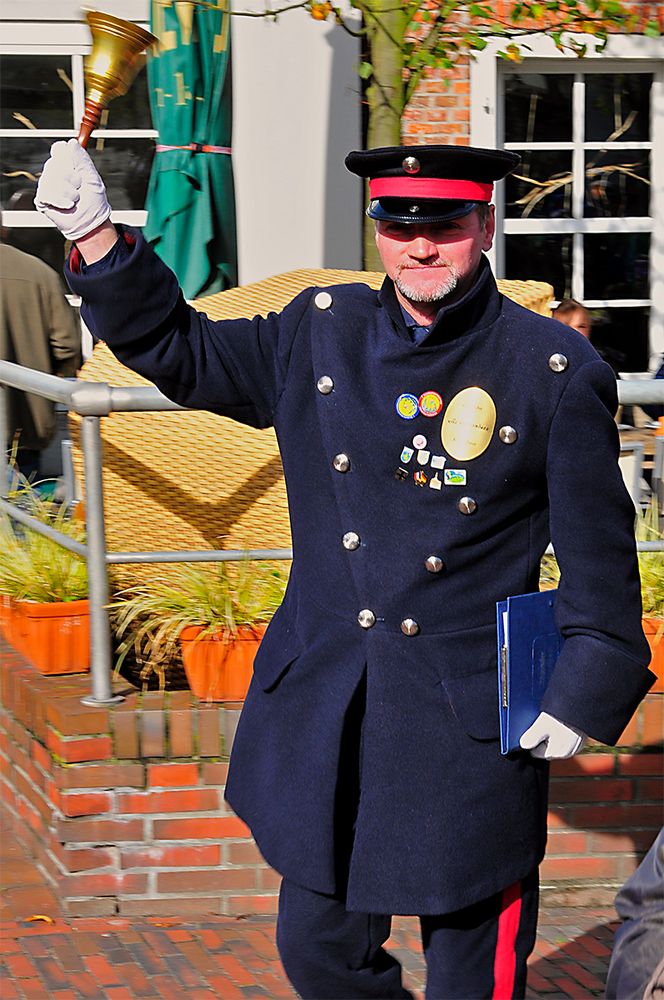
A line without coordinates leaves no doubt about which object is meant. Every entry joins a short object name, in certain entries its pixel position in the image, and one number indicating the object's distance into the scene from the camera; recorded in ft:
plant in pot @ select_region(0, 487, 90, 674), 13.87
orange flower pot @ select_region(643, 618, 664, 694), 13.46
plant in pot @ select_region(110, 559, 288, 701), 13.17
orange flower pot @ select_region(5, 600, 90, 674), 13.83
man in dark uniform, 8.56
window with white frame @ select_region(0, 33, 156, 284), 26.27
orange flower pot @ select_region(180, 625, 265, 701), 13.14
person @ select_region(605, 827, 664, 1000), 7.32
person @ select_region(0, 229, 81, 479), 20.97
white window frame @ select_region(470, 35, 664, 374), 27.07
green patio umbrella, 17.93
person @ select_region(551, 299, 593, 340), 21.34
